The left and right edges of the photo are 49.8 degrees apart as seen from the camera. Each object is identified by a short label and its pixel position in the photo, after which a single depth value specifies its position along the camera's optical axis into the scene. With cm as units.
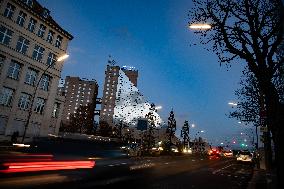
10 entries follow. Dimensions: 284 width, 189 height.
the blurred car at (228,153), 8387
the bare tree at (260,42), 1093
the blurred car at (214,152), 7396
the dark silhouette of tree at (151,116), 7261
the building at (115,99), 18388
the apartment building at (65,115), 19078
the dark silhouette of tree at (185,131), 12256
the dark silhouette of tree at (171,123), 9388
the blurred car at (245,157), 4211
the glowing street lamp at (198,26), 1218
